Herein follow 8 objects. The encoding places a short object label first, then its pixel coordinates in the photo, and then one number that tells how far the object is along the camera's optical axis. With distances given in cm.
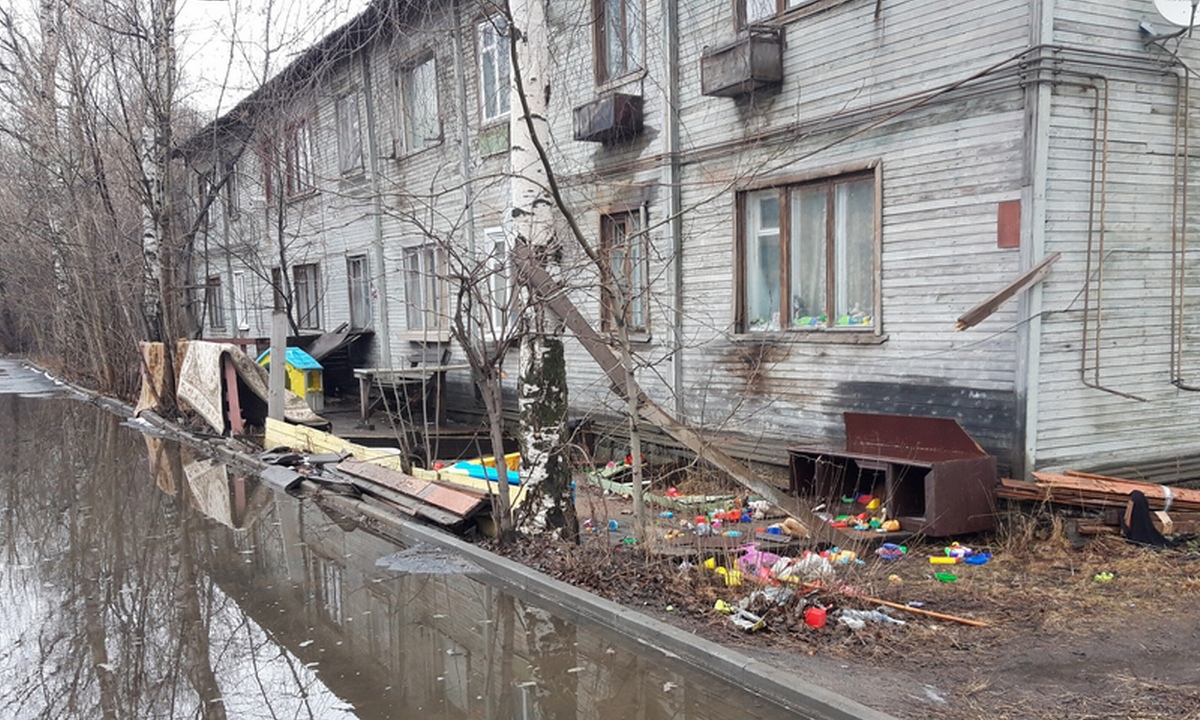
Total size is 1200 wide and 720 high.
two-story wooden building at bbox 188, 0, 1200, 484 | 741
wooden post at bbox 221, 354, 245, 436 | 1426
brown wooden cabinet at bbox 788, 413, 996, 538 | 706
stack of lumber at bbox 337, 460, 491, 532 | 784
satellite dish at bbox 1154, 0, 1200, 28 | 727
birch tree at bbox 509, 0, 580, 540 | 700
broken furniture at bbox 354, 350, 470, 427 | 1590
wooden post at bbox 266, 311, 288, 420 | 1249
